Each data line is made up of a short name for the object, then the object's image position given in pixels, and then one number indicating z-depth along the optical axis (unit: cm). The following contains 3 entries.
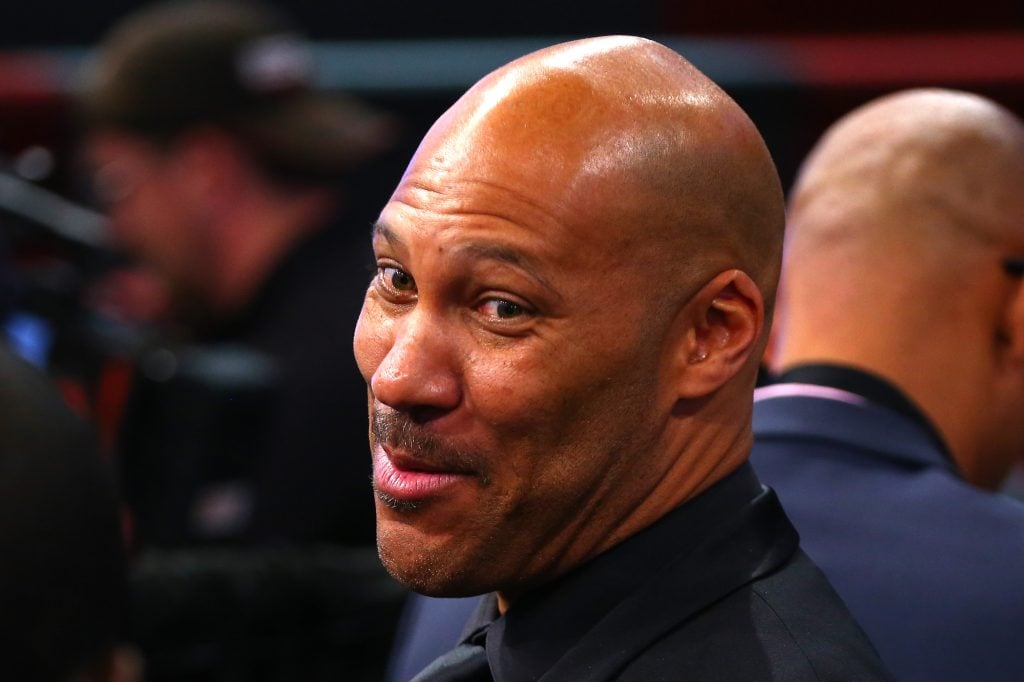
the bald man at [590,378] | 280
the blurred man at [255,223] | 450
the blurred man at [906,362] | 305
